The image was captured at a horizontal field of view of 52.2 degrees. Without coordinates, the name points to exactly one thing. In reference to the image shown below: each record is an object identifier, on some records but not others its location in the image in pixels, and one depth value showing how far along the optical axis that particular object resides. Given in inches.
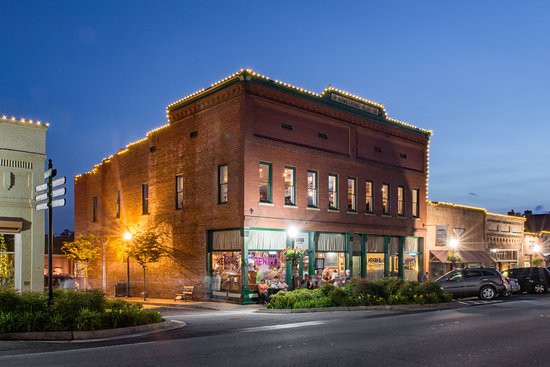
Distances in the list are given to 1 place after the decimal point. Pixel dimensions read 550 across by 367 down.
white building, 880.9
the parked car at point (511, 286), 1156.9
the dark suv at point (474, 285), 1141.1
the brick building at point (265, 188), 1106.7
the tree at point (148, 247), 1238.3
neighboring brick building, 1637.6
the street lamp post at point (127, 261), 1266.0
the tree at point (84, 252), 1485.0
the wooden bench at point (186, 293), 1167.6
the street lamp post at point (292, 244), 1157.1
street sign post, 648.4
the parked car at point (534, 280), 1366.9
